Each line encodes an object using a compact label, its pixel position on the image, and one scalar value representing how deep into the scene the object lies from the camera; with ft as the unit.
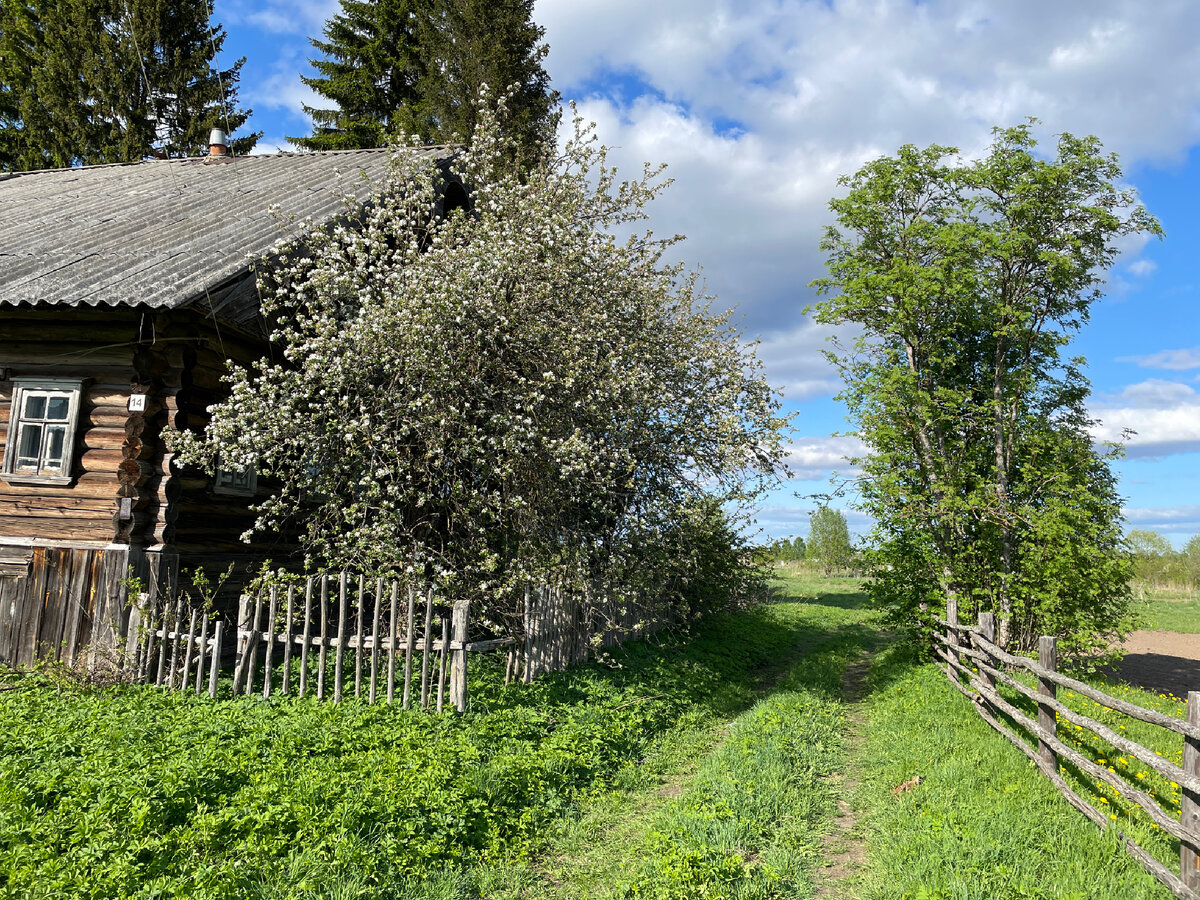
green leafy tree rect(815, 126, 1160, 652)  41.39
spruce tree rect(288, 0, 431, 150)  90.53
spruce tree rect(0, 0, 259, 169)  82.38
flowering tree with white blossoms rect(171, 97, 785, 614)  30.45
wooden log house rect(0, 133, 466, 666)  30.17
